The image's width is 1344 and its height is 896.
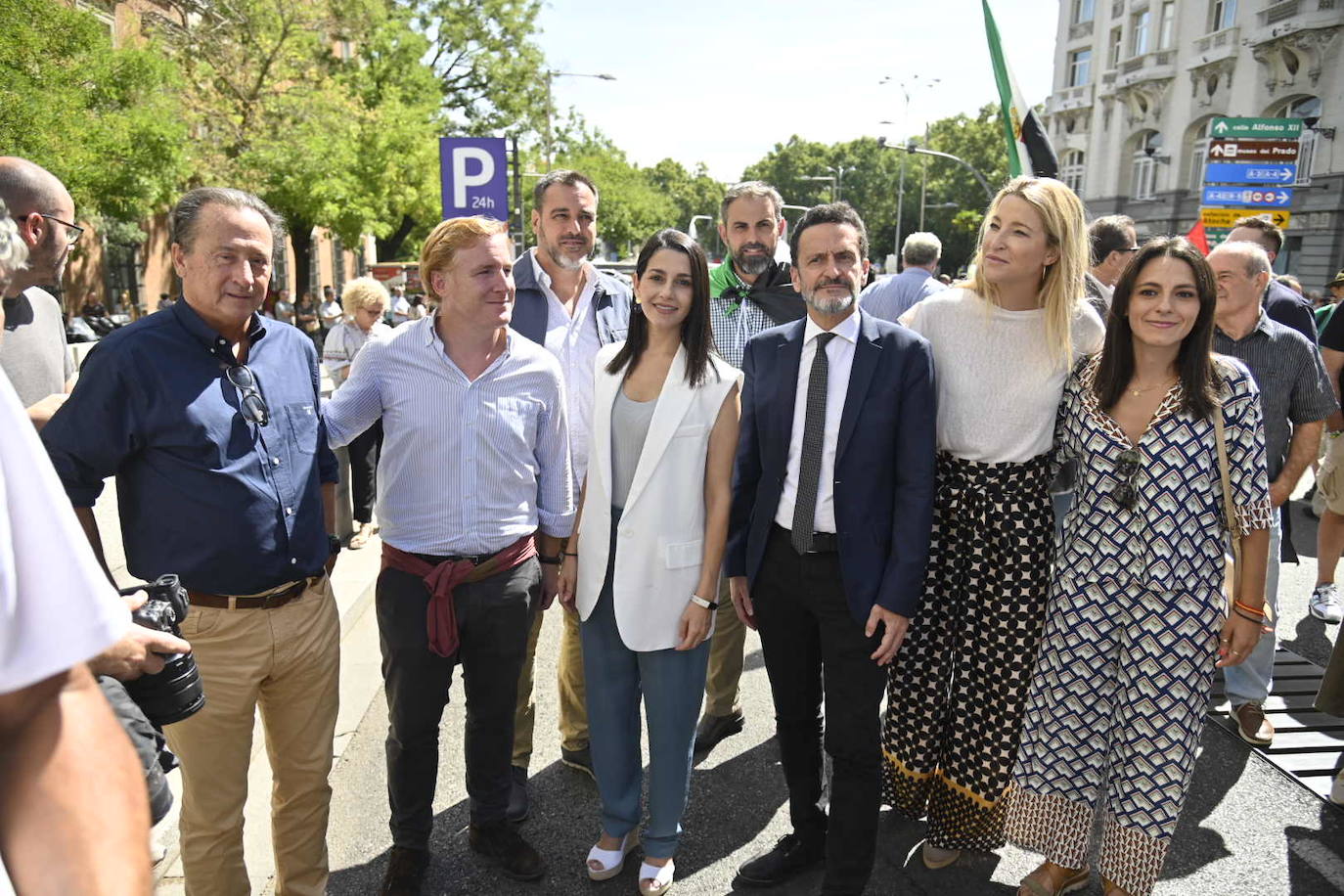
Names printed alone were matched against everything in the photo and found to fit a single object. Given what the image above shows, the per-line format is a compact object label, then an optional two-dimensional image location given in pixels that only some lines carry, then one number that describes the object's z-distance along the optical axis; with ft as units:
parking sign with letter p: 27.12
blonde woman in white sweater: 9.65
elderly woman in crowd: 24.23
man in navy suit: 9.27
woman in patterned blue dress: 9.14
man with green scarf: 13.73
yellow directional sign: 41.75
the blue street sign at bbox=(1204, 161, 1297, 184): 41.86
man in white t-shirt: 2.87
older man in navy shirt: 7.82
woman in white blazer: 9.74
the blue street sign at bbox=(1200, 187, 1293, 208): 41.75
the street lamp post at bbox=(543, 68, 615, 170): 99.36
